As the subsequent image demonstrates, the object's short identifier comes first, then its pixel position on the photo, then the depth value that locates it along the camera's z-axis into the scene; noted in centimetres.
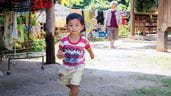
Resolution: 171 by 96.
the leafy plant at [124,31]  2408
